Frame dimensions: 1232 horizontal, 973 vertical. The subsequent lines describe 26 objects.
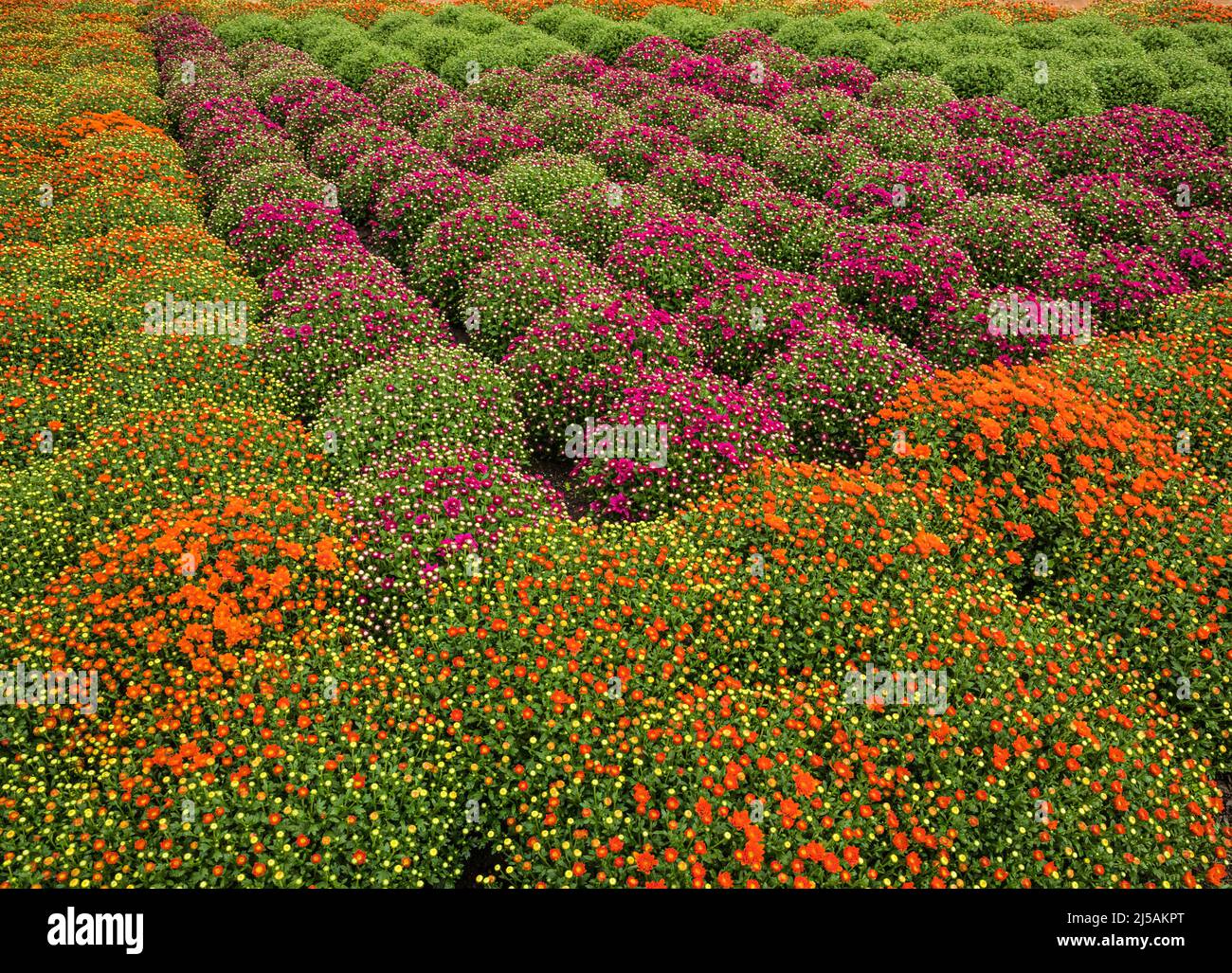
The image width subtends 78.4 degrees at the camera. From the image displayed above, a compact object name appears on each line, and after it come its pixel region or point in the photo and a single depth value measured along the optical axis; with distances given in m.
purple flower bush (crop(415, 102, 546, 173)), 15.85
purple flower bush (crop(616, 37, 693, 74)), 21.14
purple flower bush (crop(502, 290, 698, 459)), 9.55
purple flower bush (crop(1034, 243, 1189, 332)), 11.16
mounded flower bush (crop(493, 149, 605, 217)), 13.88
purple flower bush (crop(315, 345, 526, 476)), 8.57
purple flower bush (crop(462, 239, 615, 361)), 10.98
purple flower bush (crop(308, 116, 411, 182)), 16.12
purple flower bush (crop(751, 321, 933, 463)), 9.30
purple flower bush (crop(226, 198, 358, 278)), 12.88
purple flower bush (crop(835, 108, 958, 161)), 15.86
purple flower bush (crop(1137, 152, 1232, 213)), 14.09
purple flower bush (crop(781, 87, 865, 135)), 17.30
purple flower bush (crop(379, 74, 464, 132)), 18.33
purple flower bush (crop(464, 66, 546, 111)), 19.06
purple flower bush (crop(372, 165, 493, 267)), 13.57
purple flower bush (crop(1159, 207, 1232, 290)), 12.15
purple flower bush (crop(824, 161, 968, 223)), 13.44
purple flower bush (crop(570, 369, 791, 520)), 8.20
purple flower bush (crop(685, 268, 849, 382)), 10.74
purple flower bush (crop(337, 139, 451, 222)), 14.90
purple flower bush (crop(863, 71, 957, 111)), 18.17
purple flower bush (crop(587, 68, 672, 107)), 18.67
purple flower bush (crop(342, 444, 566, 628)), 6.93
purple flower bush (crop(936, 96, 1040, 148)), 16.70
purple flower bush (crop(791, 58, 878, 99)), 19.72
